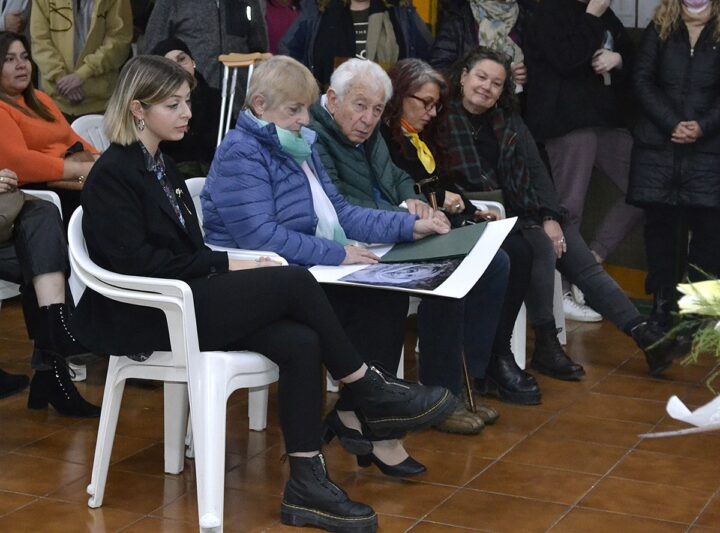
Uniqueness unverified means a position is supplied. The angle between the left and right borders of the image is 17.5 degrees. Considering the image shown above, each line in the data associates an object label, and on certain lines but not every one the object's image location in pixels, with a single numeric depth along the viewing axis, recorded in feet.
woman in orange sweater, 25.87
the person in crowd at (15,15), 34.49
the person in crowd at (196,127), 30.78
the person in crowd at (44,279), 24.07
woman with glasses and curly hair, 25.90
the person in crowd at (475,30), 32.67
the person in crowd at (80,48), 33.17
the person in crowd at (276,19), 35.54
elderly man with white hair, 22.63
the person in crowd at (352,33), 32.60
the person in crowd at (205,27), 32.55
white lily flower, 10.87
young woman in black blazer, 18.73
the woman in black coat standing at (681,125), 31.14
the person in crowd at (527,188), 27.45
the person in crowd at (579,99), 32.48
